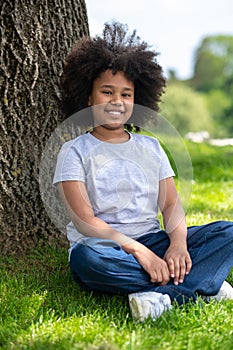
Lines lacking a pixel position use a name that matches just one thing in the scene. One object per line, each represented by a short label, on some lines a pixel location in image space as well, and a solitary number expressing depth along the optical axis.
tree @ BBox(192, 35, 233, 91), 38.84
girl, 2.52
